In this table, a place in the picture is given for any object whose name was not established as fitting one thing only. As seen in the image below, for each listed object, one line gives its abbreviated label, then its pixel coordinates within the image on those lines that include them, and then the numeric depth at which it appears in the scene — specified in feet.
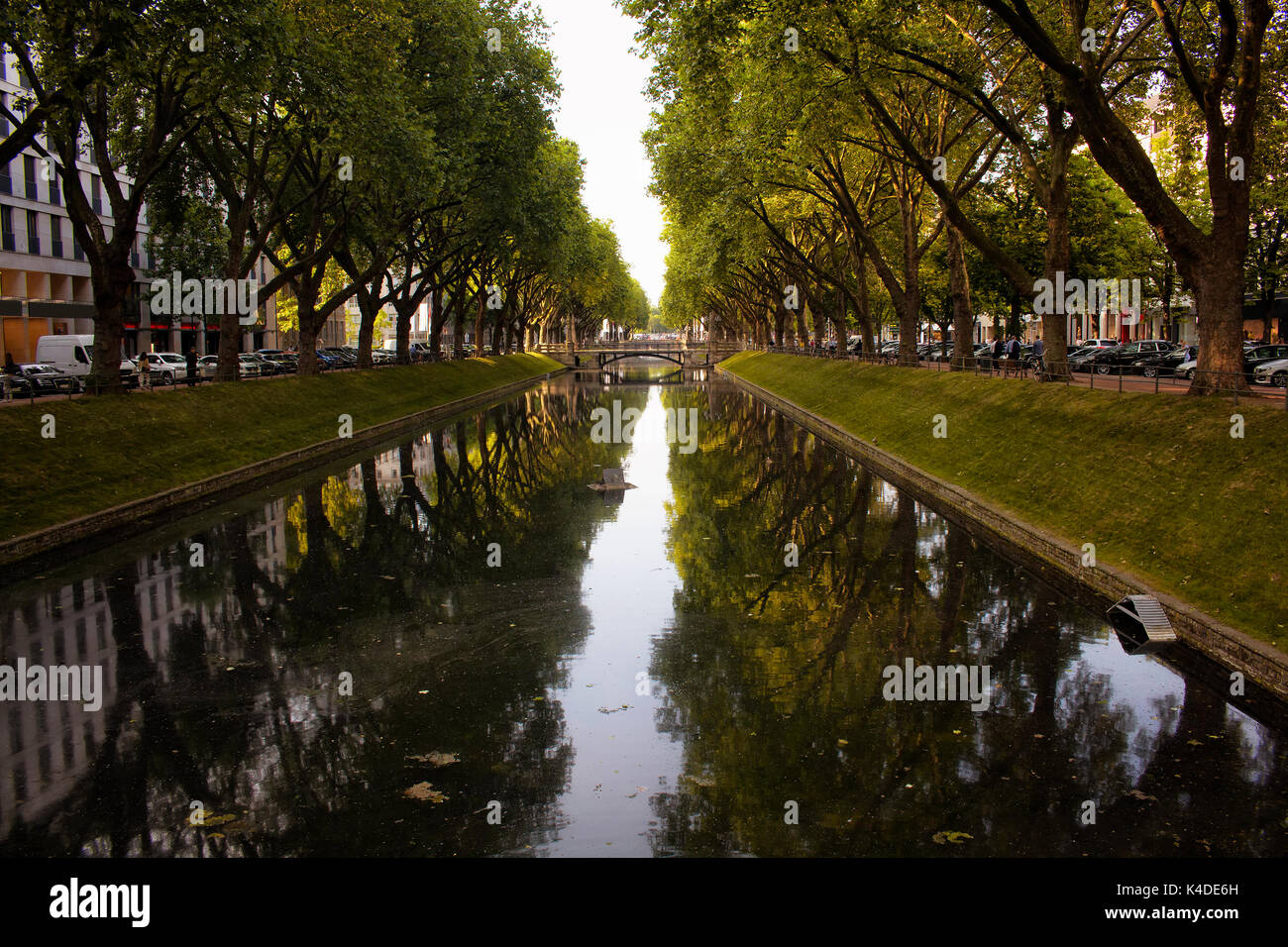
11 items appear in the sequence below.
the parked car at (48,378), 110.01
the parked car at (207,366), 155.56
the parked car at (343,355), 233.19
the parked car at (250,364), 172.27
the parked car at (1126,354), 139.33
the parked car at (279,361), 181.76
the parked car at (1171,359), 132.57
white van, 145.59
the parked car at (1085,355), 152.66
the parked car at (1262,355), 120.42
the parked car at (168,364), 149.48
